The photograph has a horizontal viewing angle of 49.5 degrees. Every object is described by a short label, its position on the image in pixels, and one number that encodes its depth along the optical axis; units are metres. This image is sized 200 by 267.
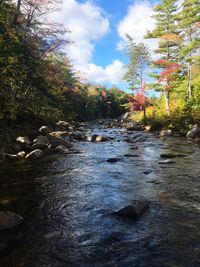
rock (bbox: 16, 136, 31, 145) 9.85
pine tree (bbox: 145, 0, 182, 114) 20.34
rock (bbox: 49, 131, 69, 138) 13.25
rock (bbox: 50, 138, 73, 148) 10.44
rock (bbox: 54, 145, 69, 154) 9.45
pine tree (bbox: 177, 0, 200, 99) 19.29
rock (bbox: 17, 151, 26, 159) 8.30
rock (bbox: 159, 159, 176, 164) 7.55
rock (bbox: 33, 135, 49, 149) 9.86
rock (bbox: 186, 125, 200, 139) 13.30
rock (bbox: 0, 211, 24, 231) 3.59
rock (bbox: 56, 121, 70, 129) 18.50
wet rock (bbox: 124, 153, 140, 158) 8.81
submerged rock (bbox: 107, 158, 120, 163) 8.01
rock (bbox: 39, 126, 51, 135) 13.02
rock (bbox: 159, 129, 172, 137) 15.01
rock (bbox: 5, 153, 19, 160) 7.96
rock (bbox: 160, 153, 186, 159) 8.43
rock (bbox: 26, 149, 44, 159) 8.32
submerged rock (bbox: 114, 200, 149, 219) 3.99
